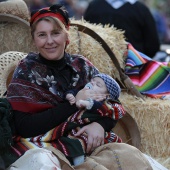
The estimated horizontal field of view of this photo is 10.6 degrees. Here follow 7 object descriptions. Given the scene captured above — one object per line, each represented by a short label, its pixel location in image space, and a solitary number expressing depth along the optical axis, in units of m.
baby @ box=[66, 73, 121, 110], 6.11
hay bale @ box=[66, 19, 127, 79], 8.34
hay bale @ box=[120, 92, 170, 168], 8.03
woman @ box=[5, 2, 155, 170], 5.90
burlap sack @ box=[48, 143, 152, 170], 5.64
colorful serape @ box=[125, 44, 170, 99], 8.71
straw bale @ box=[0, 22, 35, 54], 8.19
